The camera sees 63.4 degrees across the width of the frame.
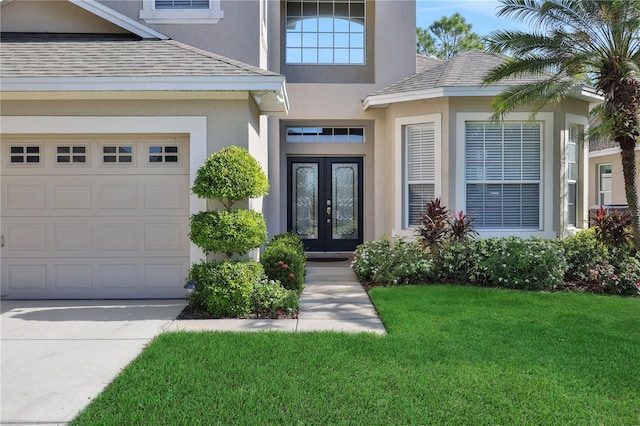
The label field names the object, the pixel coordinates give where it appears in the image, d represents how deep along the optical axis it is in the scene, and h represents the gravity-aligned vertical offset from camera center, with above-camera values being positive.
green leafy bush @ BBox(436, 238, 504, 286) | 9.65 -1.01
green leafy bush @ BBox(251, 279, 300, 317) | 7.32 -1.31
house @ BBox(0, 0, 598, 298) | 8.18 +1.43
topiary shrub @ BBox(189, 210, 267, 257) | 7.32 -0.32
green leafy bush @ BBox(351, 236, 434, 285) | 9.70 -1.09
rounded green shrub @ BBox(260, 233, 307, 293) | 8.72 -0.98
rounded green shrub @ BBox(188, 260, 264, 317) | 7.15 -1.11
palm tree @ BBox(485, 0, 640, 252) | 9.30 +2.80
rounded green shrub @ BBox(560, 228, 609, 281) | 9.78 -0.93
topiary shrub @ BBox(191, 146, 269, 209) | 7.37 +0.46
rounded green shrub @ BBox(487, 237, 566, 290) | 9.30 -1.09
